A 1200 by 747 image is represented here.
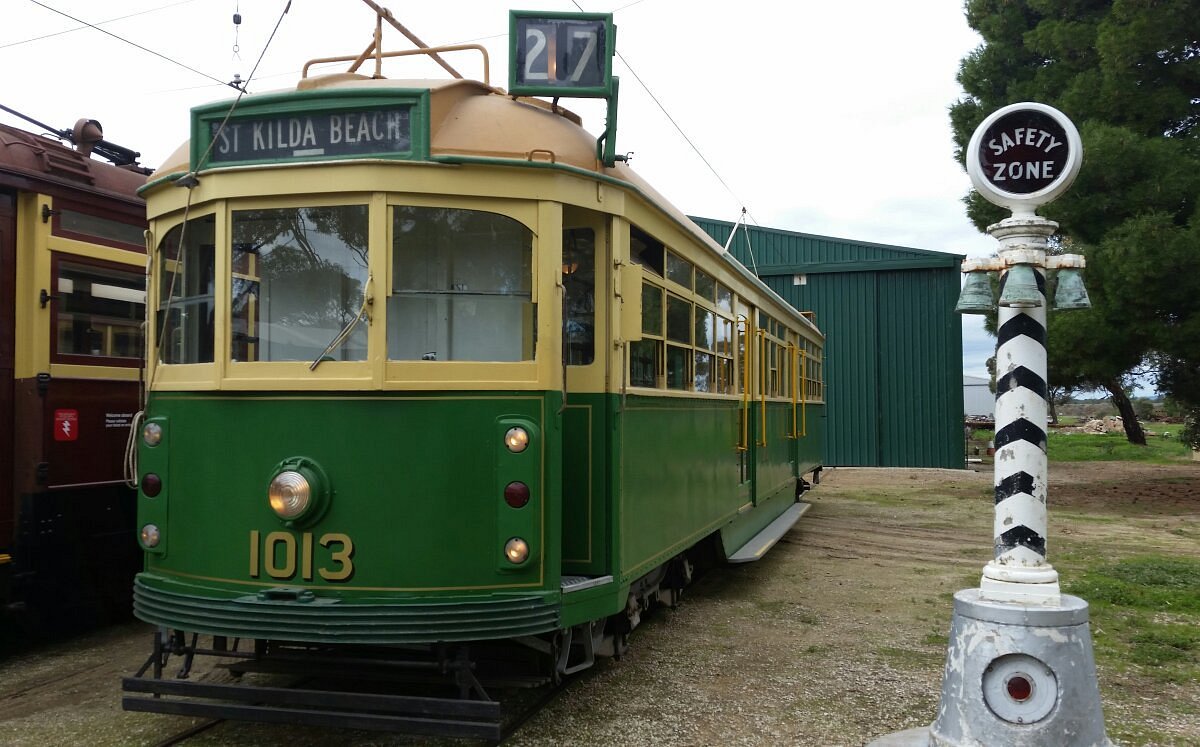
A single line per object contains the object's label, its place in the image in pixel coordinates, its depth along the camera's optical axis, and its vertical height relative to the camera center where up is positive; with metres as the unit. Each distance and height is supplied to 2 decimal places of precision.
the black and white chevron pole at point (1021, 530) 3.94 -0.51
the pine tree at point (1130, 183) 13.92 +3.49
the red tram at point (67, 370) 5.86 +0.29
